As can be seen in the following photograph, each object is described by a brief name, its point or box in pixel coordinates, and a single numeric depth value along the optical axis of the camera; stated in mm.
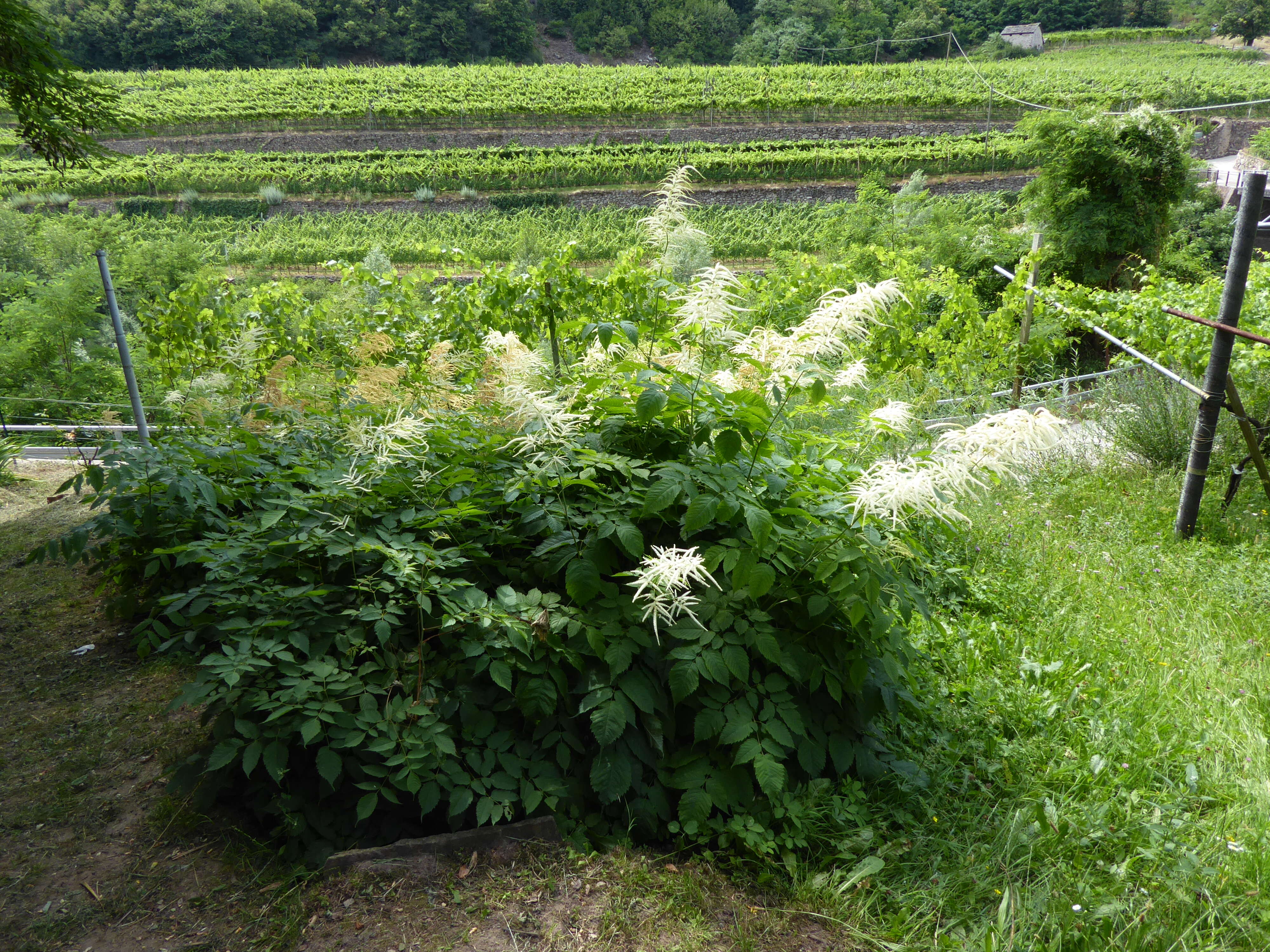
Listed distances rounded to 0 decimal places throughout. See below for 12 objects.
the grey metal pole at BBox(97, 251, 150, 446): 4828
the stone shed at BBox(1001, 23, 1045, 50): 62344
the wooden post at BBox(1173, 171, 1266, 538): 4000
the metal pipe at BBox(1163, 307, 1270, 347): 3402
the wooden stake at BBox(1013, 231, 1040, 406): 7203
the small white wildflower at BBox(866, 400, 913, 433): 2281
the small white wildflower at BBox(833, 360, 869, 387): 2430
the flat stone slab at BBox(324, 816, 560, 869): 2115
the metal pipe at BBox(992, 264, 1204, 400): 4168
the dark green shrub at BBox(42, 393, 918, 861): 2086
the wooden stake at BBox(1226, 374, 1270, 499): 4281
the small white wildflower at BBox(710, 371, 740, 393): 2607
